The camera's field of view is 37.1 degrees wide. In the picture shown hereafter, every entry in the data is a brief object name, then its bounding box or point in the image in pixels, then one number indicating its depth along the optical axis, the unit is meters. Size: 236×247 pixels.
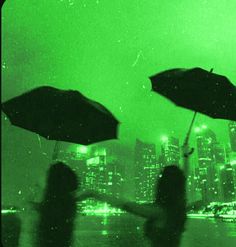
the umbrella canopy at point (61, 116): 4.68
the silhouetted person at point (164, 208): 3.10
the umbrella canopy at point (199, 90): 4.75
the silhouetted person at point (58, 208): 3.34
